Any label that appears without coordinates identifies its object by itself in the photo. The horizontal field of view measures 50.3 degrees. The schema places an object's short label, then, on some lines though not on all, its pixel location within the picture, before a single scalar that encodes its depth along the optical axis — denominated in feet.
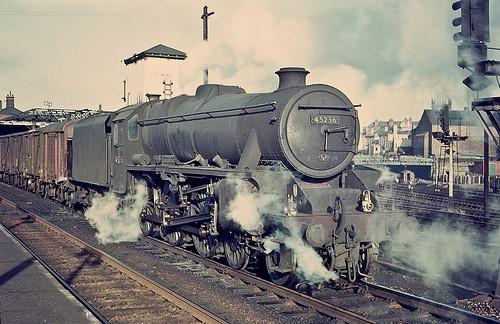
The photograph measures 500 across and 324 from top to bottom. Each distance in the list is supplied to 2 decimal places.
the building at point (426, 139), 246.47
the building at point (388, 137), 299.79
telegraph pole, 73.36
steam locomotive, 26.43
